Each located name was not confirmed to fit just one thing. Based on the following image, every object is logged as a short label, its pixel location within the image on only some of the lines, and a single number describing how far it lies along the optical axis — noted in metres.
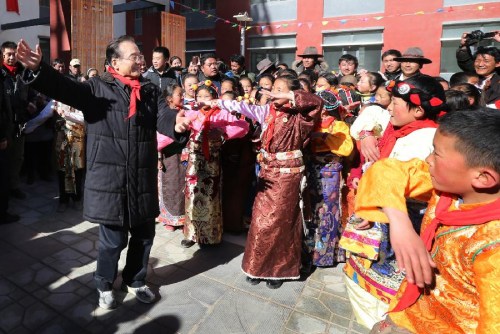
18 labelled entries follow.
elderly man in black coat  2.40
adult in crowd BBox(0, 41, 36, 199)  4.81
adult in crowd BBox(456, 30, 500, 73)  5.31
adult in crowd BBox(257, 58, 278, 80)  5.26
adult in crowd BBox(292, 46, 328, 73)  6.18
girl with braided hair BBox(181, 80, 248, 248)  3.58
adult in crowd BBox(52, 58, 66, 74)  7.12
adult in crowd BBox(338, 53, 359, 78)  5.52
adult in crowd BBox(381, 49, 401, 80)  5.26
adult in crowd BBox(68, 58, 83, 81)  7.55
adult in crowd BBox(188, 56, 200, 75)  6.69
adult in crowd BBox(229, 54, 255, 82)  6.58
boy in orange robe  1.09
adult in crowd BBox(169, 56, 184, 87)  5.77
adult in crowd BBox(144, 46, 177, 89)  5.37
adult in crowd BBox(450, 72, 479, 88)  4.15
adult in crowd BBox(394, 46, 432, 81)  4.52
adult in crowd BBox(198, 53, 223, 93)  5.35
